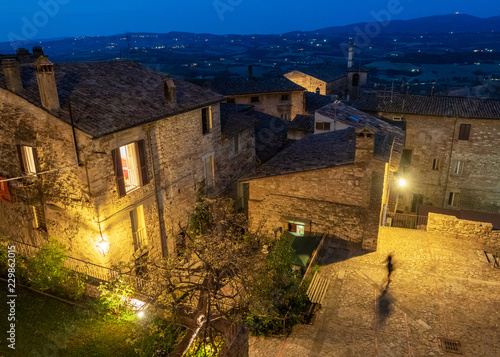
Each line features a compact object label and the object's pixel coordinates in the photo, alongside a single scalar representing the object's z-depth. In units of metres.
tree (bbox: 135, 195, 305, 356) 11.32
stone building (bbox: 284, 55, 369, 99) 45.22
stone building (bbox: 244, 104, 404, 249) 16.22
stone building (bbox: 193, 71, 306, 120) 41.31
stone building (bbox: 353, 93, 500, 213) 27.09
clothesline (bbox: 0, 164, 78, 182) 12.45
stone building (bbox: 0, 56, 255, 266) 12.52
